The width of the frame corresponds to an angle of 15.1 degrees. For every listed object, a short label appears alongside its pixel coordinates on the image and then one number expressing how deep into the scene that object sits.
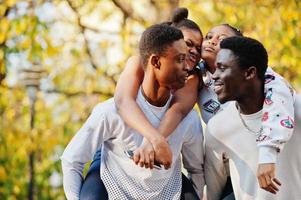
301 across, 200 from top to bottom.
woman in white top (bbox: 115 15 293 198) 4.69
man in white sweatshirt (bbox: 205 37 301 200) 4.98
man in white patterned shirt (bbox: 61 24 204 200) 5.15
